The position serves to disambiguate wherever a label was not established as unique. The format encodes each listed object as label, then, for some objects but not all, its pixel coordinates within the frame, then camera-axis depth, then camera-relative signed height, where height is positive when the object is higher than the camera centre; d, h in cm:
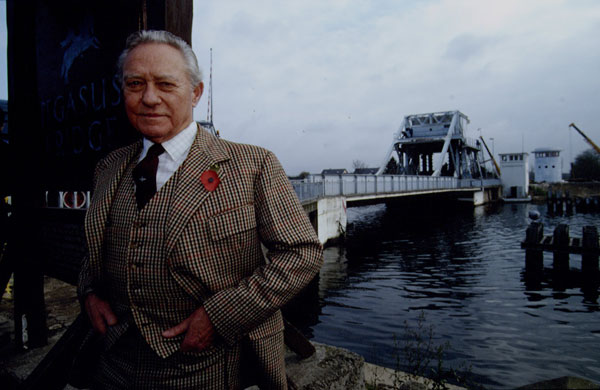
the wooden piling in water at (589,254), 1211 -233
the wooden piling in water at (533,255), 1311 -254
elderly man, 149 -26
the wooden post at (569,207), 3672 -243
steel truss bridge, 1725 -8
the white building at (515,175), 5366 +122
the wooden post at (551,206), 3675 -225
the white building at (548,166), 6738 +307
